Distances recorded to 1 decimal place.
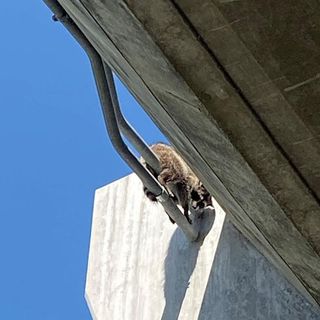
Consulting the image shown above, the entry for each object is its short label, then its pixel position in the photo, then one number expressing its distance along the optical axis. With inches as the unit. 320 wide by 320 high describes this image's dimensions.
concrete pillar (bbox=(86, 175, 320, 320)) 242.5
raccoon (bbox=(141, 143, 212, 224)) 305.6
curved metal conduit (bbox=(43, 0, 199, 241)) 227.0
